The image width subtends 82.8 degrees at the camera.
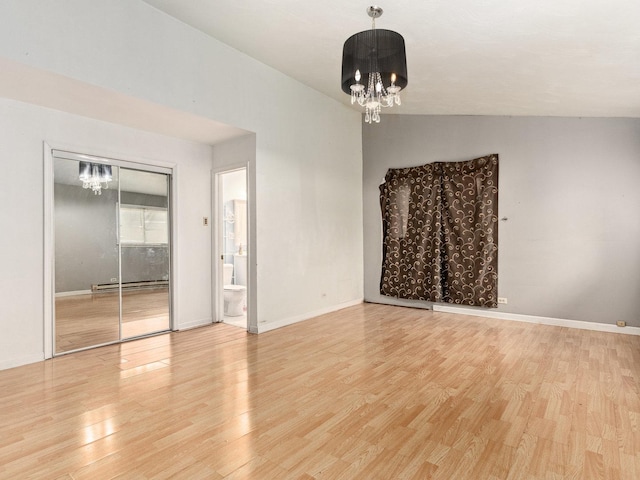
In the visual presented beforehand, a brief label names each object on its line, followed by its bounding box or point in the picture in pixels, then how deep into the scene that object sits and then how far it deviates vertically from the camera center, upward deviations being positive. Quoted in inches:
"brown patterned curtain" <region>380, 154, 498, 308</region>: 216.5 +5.0
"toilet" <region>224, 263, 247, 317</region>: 226.2 -36.8
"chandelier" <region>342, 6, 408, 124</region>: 111.7 +55.0
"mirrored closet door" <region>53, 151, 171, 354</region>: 154.4 -4.3
